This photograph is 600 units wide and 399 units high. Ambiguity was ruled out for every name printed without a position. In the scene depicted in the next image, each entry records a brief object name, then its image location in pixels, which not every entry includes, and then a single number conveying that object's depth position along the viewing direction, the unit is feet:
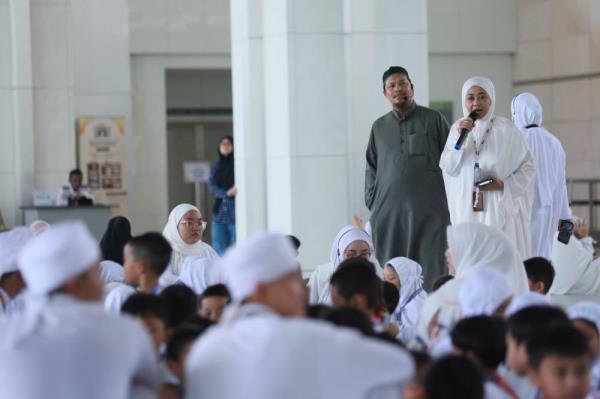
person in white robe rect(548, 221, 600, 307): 61.34
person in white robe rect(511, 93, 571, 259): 51.27
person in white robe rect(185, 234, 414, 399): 17.83
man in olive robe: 47.49
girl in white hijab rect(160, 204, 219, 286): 47.28
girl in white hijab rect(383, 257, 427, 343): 39.27
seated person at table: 85.82
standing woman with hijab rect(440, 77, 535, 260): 44.74
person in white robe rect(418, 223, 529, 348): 31.88
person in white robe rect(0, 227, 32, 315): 28.90
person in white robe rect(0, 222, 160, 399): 18.12
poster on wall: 103.88
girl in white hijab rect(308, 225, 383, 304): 43.24
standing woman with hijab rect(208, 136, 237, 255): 79.78
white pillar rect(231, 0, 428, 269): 55.18
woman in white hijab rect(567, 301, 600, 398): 24.26
